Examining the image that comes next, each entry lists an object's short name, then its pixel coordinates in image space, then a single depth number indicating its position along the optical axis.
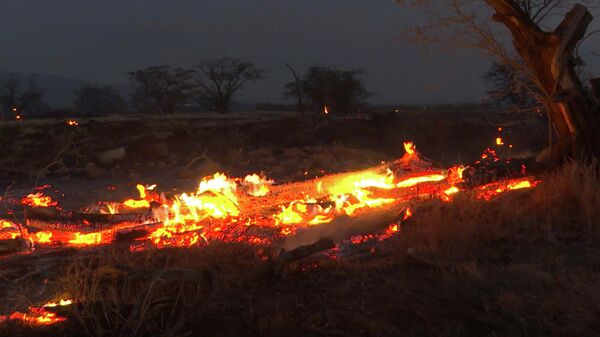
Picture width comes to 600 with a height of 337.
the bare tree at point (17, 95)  57.03
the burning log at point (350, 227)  5.95
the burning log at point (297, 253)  4.27
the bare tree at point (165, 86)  51.72
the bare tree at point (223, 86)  53.28
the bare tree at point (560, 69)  6.88
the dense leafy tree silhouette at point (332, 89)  40.78
